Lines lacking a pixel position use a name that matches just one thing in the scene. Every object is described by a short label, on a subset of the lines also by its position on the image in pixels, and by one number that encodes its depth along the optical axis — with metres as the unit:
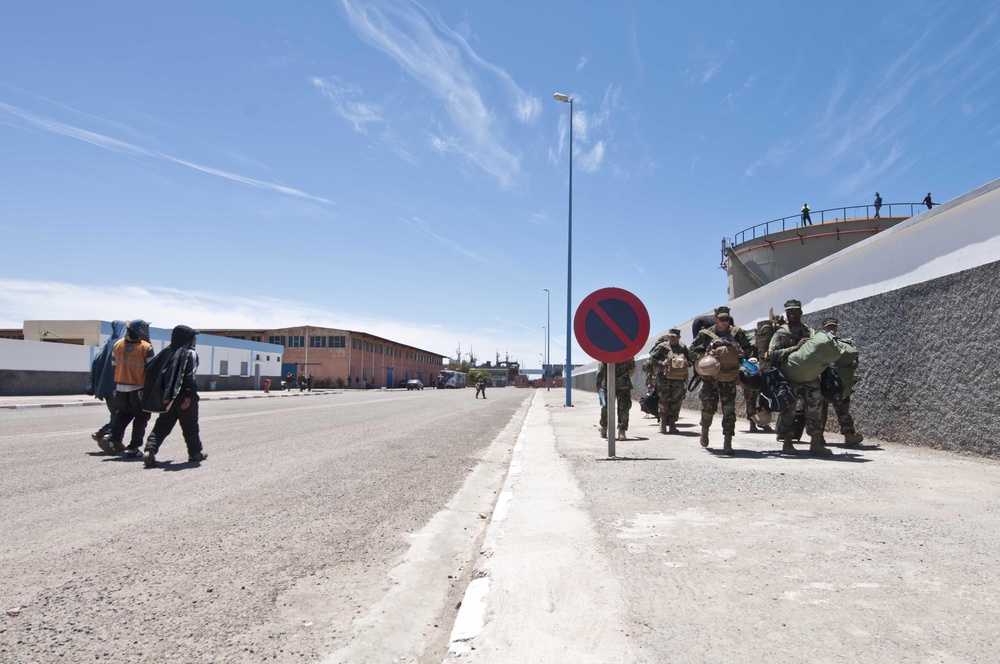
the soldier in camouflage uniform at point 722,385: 6.79
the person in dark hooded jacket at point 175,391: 6.85
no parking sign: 6.61
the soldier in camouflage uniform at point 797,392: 6.61
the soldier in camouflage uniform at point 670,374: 9.20
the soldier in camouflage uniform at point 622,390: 8.88
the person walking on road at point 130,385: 7.52
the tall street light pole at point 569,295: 26.09
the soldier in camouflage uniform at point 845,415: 7.41
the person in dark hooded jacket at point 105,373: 7.98
